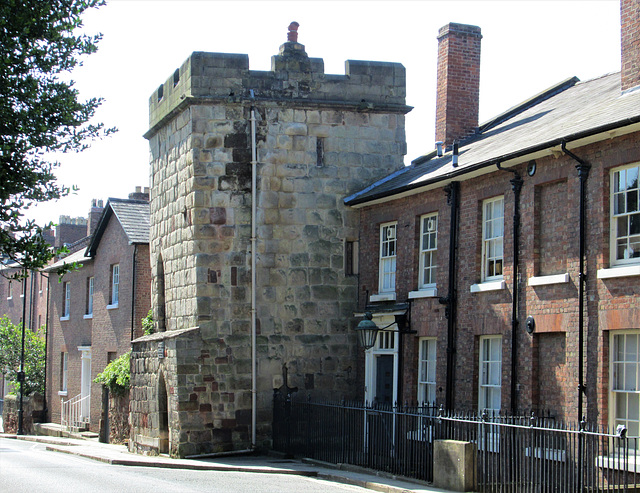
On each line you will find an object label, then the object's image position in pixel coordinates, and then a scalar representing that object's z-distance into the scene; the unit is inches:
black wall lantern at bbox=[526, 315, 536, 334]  633.0
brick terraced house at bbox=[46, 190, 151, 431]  1205.1
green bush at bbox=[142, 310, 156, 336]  983.0
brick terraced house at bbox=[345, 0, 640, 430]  571.2
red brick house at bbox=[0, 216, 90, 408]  1796.3
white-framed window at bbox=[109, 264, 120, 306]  1282.1
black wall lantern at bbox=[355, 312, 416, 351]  780.6
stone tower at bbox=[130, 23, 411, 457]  839.1
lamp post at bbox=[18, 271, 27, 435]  1534.2
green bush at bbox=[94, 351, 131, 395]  1102.4
